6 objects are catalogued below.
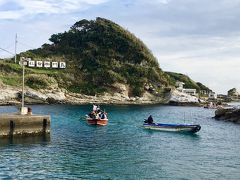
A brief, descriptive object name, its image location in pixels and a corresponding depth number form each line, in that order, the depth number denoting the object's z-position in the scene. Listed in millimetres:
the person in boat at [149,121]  68350
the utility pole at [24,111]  54000
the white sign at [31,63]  175100
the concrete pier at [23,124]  49000
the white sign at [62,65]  180750
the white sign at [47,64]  179775
